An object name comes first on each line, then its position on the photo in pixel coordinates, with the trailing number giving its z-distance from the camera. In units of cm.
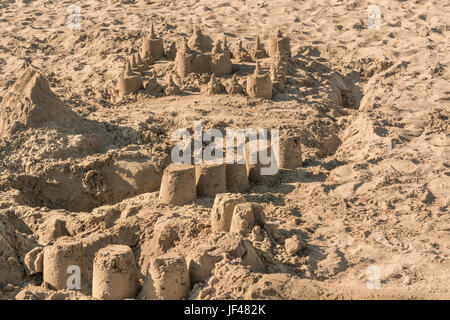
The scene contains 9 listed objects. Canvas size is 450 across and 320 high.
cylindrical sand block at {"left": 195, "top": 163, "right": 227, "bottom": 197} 683
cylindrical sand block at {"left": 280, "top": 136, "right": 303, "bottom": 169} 758
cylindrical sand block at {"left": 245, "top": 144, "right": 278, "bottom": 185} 735
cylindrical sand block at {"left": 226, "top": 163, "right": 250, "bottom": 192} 712
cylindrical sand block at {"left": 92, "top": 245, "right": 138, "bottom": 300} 488
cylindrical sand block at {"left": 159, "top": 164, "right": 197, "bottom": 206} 652
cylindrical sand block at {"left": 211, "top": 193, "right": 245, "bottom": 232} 595
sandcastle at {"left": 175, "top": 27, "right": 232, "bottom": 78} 1031
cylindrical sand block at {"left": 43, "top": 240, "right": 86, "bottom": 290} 521
